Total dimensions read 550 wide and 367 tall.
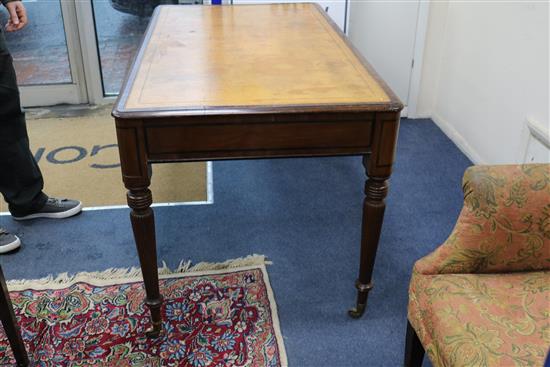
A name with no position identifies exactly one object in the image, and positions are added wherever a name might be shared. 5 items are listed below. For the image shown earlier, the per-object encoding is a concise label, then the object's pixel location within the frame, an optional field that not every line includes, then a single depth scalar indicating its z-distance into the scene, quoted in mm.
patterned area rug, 1594
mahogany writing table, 1351
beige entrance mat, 2451
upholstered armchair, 1150
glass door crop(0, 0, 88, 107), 3281
